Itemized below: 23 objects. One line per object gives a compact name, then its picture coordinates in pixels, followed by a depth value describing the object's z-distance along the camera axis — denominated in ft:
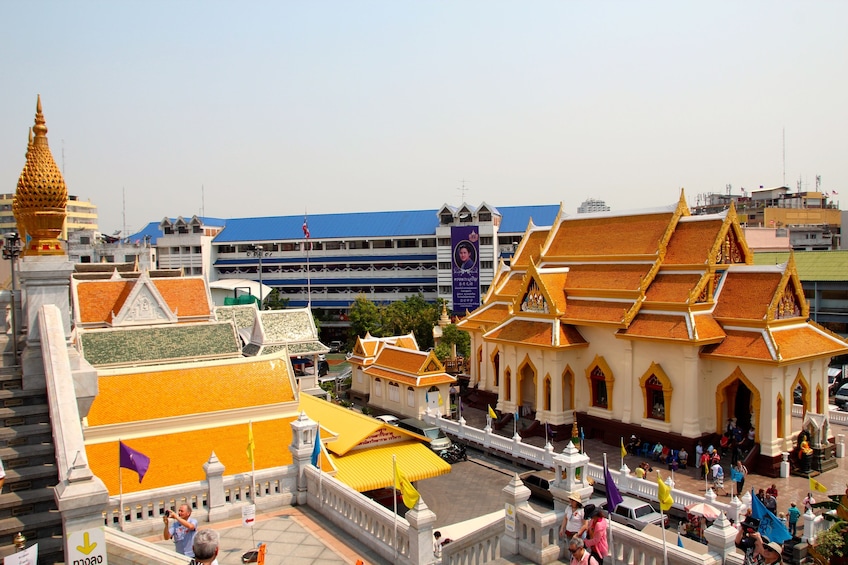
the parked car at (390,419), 97.04
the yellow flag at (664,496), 38.70
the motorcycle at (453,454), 88.63
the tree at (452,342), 140.77
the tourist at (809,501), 53.84
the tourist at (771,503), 57.52
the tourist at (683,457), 77.98
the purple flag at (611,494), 36.24
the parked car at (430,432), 90.54
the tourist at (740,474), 68.02
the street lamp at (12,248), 41.28
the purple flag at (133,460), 39.96
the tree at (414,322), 160.86
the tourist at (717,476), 69.72
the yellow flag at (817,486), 52.65
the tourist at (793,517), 58.44
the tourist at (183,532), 34.09
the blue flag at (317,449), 48.26
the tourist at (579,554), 30.78
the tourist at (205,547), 25.59
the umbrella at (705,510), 53.93
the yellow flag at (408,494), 37.50
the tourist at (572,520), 35.17
